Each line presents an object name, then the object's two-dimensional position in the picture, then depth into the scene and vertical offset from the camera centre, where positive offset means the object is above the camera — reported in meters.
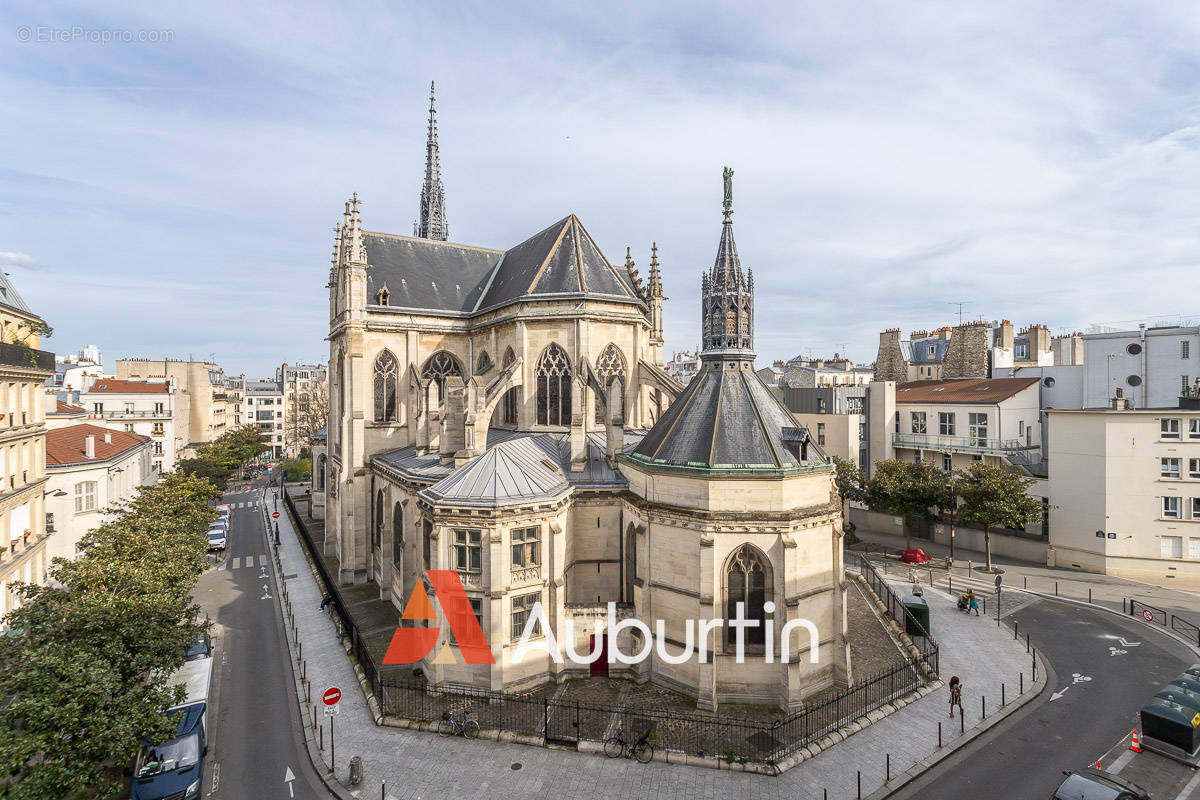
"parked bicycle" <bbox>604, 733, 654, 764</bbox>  16.39 -10.03
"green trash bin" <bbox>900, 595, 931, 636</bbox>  24.26 -9.07
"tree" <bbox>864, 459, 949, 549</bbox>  37.25 -5.64
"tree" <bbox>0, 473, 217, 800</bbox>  12.31 -6.52
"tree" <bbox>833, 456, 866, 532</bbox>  40.59 -5.42
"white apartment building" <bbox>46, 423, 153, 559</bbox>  30.38 -4.56
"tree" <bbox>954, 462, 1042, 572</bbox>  33.84 -5.76
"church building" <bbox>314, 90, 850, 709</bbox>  19.11 -2.89
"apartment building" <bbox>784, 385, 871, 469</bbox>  46.44 -1.24
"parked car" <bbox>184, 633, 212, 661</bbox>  21.64 -9.61
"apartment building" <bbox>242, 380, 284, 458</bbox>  101.44 -1.99
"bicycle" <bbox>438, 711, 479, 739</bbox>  17.61 -10.02
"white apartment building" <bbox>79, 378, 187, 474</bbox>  55.34 -0.83
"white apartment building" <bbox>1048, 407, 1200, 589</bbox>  32.31 -5.19
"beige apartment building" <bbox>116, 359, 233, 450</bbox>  78.19 +2.87
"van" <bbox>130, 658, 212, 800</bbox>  14.51 -9.50
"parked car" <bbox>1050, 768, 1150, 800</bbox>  13.72 -9.32
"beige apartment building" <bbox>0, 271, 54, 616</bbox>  23.23 -1.91
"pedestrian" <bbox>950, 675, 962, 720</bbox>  18.30 -9.33
